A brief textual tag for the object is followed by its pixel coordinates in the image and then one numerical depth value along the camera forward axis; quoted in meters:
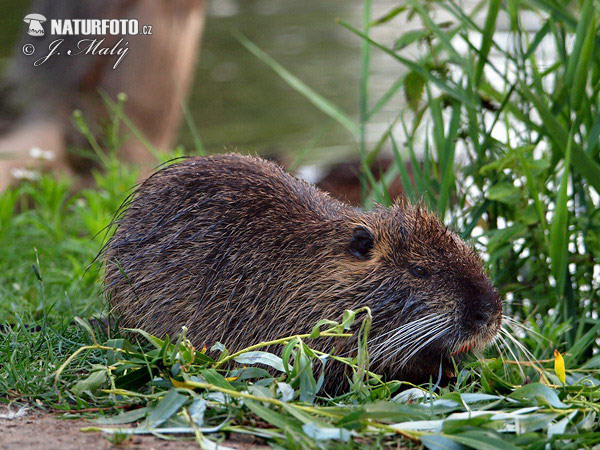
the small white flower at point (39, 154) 10.20
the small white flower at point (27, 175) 9.68
